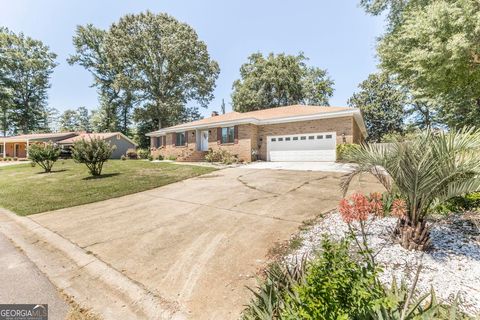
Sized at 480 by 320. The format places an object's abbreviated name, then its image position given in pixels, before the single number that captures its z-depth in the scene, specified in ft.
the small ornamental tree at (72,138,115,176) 39.70
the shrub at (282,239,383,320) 5.13
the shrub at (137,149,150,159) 88.84
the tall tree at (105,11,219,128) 99.04
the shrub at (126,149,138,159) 88.74
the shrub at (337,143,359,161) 47.81
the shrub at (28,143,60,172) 50.42
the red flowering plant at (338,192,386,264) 10.10
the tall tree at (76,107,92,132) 180.44
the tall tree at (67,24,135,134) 123.13
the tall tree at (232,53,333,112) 101.24
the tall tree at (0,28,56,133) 124.47
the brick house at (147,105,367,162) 51.11
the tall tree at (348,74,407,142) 104.63
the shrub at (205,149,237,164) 59.89
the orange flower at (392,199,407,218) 11.79
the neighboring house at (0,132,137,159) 96.43
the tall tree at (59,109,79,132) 183.01
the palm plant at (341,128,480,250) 10.39
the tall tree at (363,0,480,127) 25.43
